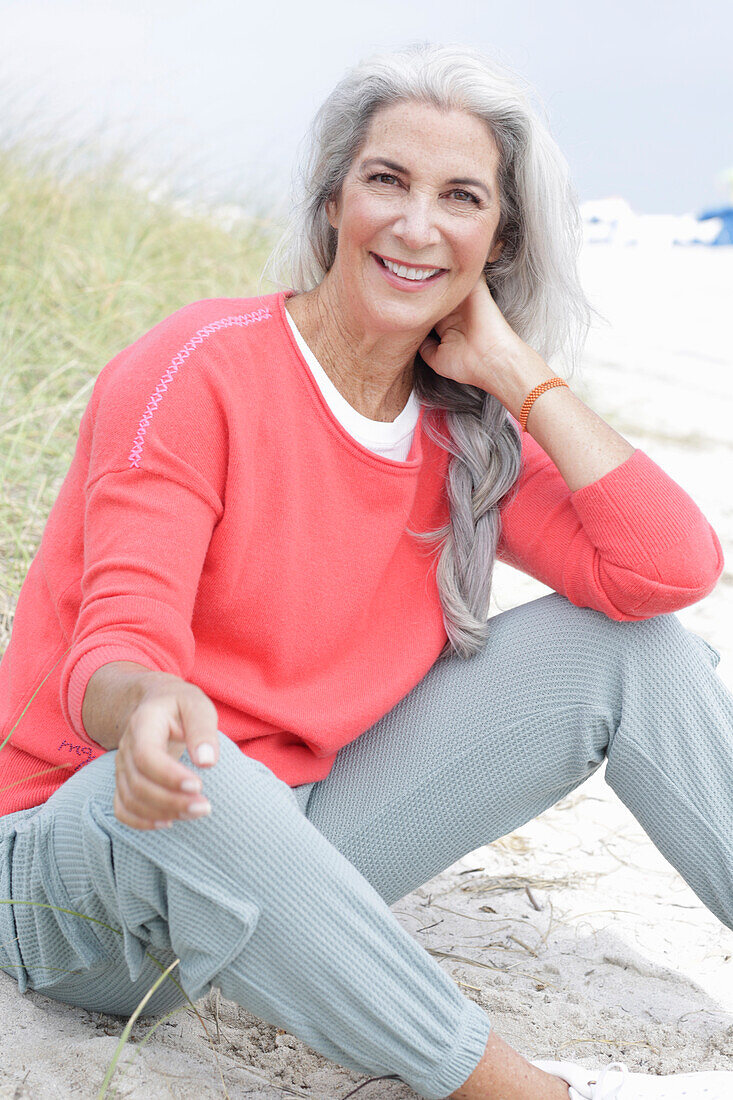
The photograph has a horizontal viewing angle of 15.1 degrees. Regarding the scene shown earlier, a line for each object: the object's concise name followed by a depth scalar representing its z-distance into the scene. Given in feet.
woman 6.42
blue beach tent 64.23
